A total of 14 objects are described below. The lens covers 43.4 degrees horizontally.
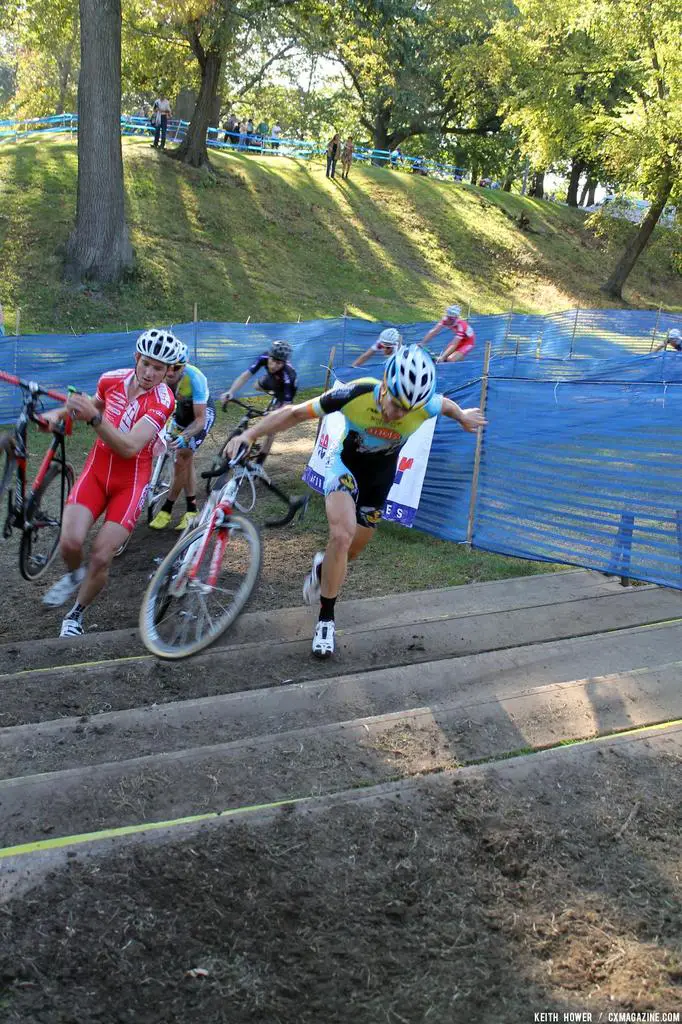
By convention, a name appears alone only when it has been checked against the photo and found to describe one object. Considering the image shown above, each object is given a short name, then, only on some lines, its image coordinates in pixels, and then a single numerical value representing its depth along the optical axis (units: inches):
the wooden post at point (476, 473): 332.5
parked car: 1461.6
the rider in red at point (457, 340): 493.7
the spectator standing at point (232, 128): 1592.0
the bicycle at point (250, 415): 381.2
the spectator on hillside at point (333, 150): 1369.1
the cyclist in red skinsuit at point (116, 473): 225.6
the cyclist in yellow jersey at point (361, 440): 214.5
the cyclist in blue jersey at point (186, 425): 332.8
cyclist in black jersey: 385.7
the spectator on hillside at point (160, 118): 1180.5
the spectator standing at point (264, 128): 2116.6
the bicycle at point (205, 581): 219.1
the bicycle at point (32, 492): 265.4
